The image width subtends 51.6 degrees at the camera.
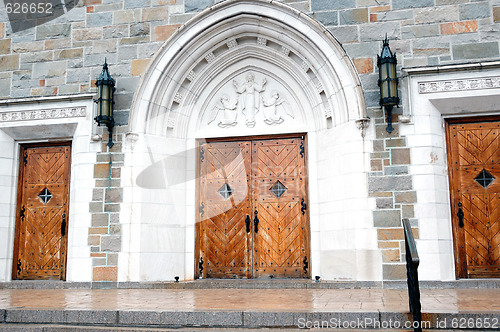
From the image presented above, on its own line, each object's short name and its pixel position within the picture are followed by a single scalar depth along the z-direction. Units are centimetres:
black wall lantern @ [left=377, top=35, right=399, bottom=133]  656
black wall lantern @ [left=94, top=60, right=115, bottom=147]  729
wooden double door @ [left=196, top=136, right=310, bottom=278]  747
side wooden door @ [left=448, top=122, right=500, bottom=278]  680
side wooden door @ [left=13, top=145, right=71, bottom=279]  785
